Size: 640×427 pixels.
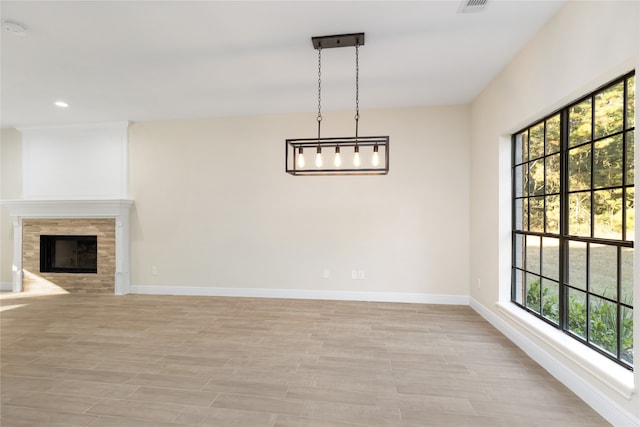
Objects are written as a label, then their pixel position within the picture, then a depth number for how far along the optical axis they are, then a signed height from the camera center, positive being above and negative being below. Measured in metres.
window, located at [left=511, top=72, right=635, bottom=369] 1.98 -0.03
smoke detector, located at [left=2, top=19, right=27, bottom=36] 2.50 +1.53
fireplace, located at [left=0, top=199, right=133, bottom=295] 5.19 -0.48
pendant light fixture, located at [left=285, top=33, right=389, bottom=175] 2.60 +0.63
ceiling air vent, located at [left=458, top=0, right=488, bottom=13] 2.27 +1.56
